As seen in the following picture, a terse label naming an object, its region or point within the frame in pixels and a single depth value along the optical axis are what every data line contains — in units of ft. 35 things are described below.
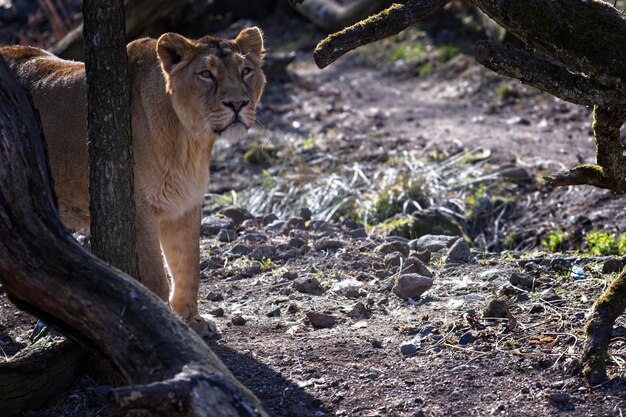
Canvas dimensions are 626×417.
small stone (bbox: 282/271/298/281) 43.21
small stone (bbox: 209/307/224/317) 39.78
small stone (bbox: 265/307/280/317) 39.14
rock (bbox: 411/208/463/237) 52.44
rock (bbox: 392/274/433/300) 39.68
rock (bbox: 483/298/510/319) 35.68
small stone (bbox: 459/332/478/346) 34.40
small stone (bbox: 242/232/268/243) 48.63
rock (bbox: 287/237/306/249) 47.57
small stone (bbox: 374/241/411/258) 45.91
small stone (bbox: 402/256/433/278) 41.58
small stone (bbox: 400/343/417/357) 34.12
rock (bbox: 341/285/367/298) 40.70
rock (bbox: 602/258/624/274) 38.73
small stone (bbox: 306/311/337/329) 37.60
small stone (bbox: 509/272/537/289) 38.65
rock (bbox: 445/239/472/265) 44.09
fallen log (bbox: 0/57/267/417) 23.08
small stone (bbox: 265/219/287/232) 51.57
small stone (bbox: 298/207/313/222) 55.01
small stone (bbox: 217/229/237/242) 49.32
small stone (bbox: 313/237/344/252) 47.01
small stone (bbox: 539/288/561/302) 36.83
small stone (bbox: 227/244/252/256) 46.70
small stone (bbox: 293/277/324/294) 41.42
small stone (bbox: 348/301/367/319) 38.47
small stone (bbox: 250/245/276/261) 46.06
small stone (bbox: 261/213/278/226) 53.36
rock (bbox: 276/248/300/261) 46.11
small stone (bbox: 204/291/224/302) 41.78
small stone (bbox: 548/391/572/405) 29.32
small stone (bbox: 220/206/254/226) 53.73
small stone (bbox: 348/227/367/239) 49.87
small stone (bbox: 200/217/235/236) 50.80
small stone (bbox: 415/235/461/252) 46.11
